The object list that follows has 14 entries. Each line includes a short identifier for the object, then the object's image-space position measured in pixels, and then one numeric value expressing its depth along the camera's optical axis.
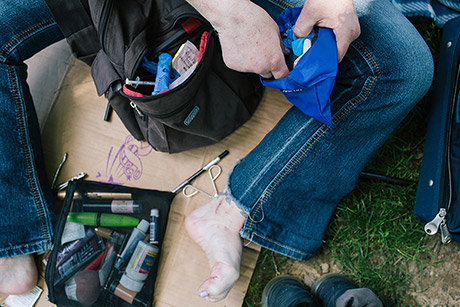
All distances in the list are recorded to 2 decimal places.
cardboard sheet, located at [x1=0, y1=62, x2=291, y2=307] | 1.10
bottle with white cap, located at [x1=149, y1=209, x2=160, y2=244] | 1.06
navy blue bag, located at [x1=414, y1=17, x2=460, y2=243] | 0.91
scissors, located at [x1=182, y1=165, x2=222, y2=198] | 1.13
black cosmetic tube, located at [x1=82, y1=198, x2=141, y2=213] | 1.07
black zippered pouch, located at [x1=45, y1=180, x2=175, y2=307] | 1.02
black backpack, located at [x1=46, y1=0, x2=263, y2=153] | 0.76
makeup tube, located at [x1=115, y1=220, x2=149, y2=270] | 1.04
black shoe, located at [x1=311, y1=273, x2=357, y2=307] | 1.02
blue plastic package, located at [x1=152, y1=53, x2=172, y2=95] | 0.79
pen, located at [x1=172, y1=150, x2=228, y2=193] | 1.13
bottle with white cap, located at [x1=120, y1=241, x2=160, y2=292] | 1.03
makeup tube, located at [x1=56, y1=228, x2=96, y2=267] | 1.02
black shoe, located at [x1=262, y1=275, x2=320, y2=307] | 1.00
